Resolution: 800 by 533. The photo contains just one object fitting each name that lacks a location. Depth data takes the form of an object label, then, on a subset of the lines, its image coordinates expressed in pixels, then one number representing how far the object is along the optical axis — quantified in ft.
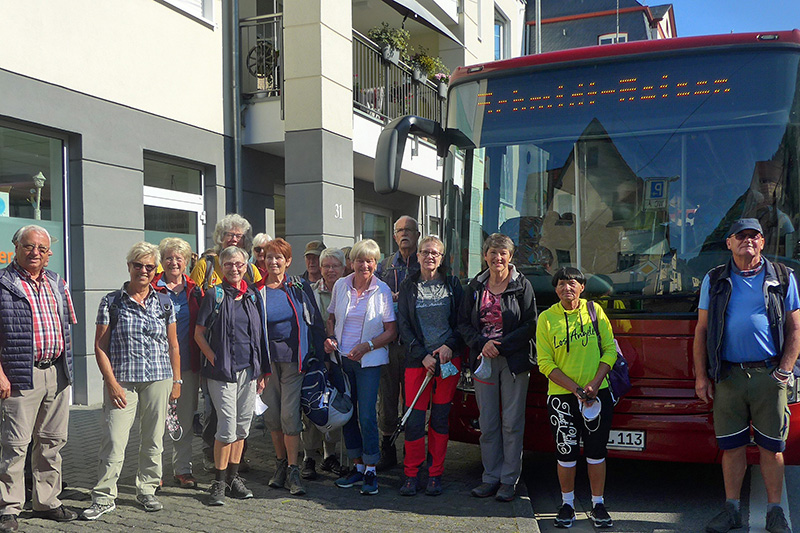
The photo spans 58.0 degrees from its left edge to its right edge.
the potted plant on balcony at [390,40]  42.29
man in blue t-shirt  14.35
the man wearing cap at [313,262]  21.12
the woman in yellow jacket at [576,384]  15.05
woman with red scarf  16.22
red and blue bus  15.72
